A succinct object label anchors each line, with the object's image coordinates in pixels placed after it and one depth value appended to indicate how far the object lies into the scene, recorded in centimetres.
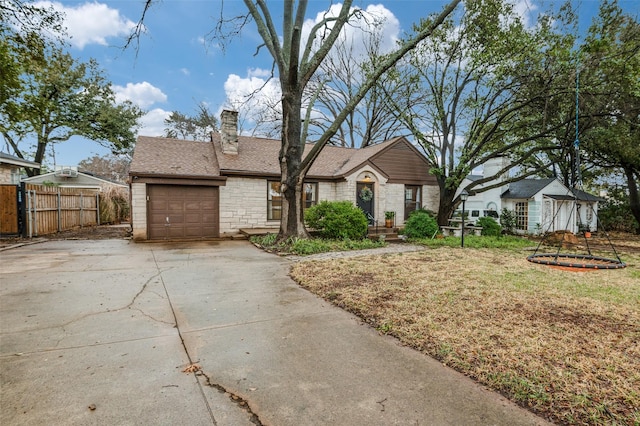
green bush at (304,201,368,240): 1105
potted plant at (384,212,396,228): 1436
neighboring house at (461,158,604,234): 1441
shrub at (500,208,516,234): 1515
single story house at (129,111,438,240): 1174
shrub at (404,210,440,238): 1267
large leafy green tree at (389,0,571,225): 1131
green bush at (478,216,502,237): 1334
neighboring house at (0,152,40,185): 1427
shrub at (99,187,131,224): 1827
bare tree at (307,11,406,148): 2039
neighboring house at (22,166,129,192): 1978
